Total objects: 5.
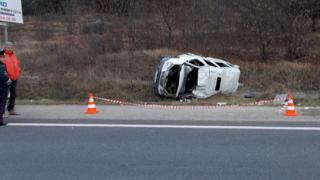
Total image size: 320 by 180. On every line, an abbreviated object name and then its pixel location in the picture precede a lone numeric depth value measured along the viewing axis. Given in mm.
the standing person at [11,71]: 11804
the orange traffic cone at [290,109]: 11664
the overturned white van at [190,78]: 16422
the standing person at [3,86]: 10977
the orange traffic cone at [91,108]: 12540
